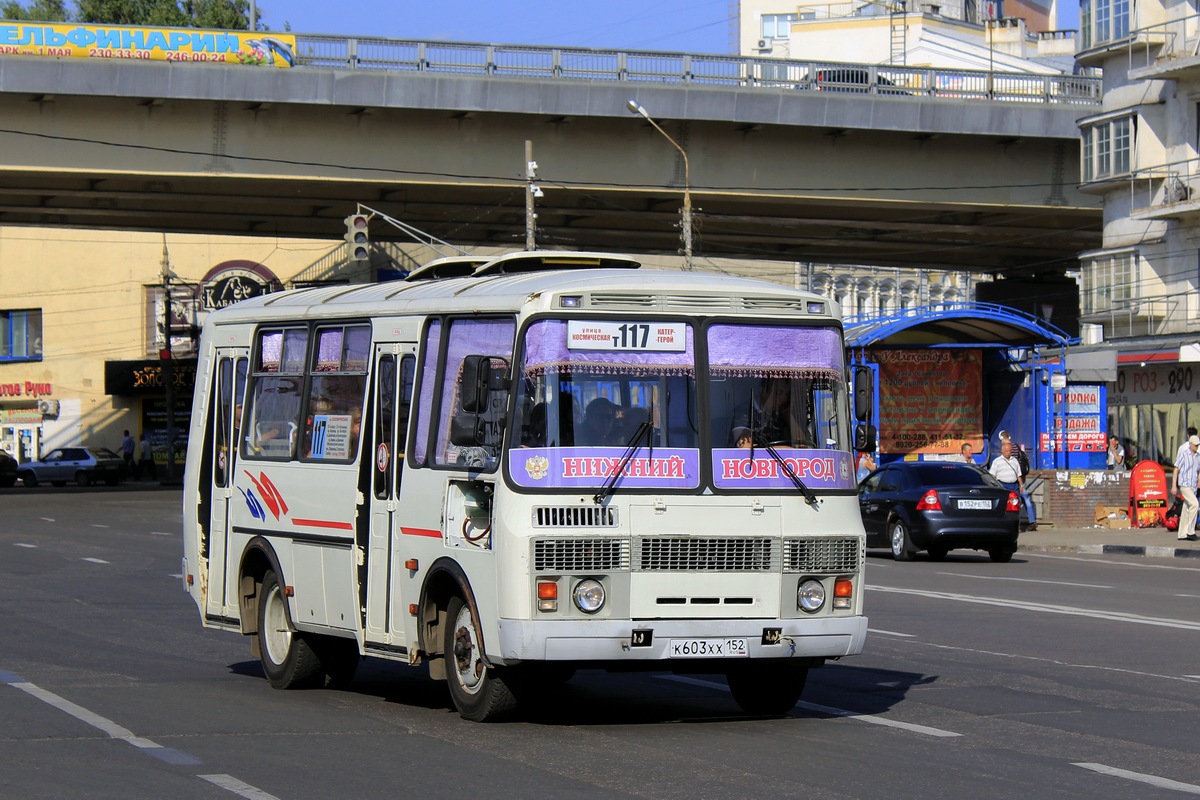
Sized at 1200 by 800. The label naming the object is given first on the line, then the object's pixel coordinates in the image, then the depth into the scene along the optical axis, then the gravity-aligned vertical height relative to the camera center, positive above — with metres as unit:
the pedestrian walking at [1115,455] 41.41 -0.13
